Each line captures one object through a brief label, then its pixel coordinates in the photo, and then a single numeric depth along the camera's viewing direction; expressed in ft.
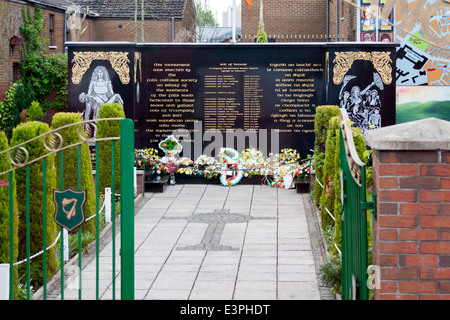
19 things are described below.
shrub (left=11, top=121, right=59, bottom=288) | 31.73
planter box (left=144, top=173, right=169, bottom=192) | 59.31
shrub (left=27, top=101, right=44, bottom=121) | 90.40
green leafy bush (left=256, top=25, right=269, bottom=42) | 100.89
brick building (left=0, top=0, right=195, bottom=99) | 141.63
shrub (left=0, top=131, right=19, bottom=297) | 27.07
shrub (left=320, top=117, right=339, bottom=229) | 39.42
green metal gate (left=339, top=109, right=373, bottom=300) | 16.76
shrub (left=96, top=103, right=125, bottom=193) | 51.98
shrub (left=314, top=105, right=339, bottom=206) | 51.70
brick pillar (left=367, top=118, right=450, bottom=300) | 14.88
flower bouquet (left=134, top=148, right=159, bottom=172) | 62.54
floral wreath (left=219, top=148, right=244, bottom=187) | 63.21
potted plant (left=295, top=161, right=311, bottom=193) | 59.26
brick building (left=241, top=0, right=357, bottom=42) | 133.18
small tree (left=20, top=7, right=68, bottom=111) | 108.68
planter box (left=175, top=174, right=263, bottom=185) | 63.62
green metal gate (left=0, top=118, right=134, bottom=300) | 19.24
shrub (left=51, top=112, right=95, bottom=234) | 40.78
